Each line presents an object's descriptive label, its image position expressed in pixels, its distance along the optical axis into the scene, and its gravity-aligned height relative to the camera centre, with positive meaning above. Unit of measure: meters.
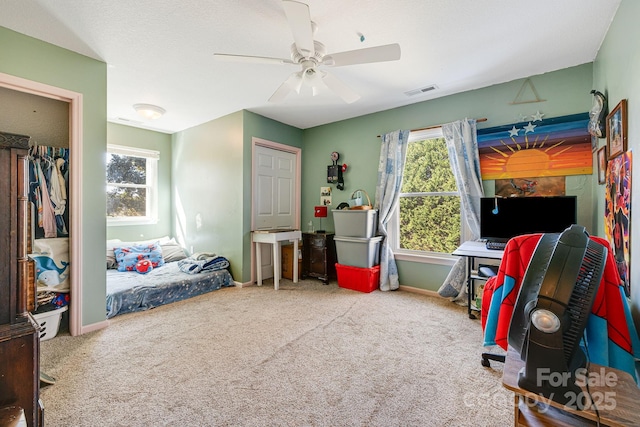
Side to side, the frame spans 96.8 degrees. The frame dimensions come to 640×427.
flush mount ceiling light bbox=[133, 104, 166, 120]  3.63 +1.28
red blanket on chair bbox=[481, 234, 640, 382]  1.03 -0.43
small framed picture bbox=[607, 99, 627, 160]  1.69 +0.53
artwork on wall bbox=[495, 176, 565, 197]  2.78 +0.26
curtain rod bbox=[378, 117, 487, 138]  3.15 +1.04
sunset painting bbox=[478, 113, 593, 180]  2.67 +0.65
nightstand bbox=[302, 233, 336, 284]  4.18 -0.69
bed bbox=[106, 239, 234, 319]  3.03 -0.90
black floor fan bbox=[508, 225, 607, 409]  0.78 -0.29
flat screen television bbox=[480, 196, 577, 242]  2.56 -0.03
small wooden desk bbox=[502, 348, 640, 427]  0.76 -0.54
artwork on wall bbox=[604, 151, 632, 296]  1.58 +0.02
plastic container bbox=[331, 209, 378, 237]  3.74 -0.16
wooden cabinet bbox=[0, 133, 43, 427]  1.06 -0.28
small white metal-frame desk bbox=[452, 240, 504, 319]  2.48 -0.37
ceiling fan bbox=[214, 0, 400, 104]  1.61 +1.07
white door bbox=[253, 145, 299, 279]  4.25 +0.29
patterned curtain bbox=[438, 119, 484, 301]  3.16 +0.35
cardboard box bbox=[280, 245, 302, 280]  4.39 -0.81
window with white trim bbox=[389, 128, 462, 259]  3.52 +0.11
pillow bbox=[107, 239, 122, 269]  4.02 -0.68
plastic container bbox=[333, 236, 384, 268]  3.74 -0.54
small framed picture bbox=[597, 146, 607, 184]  2.15 +0.38
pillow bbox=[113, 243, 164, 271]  3.92 -0.66
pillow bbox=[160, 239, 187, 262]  4.58 -0.70
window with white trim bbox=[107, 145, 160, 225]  4.47 +0.39
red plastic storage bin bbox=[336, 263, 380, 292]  3.72 -0.89
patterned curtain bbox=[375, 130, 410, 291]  3.74 +0.33
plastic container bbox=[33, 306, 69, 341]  2.33 -0.95
